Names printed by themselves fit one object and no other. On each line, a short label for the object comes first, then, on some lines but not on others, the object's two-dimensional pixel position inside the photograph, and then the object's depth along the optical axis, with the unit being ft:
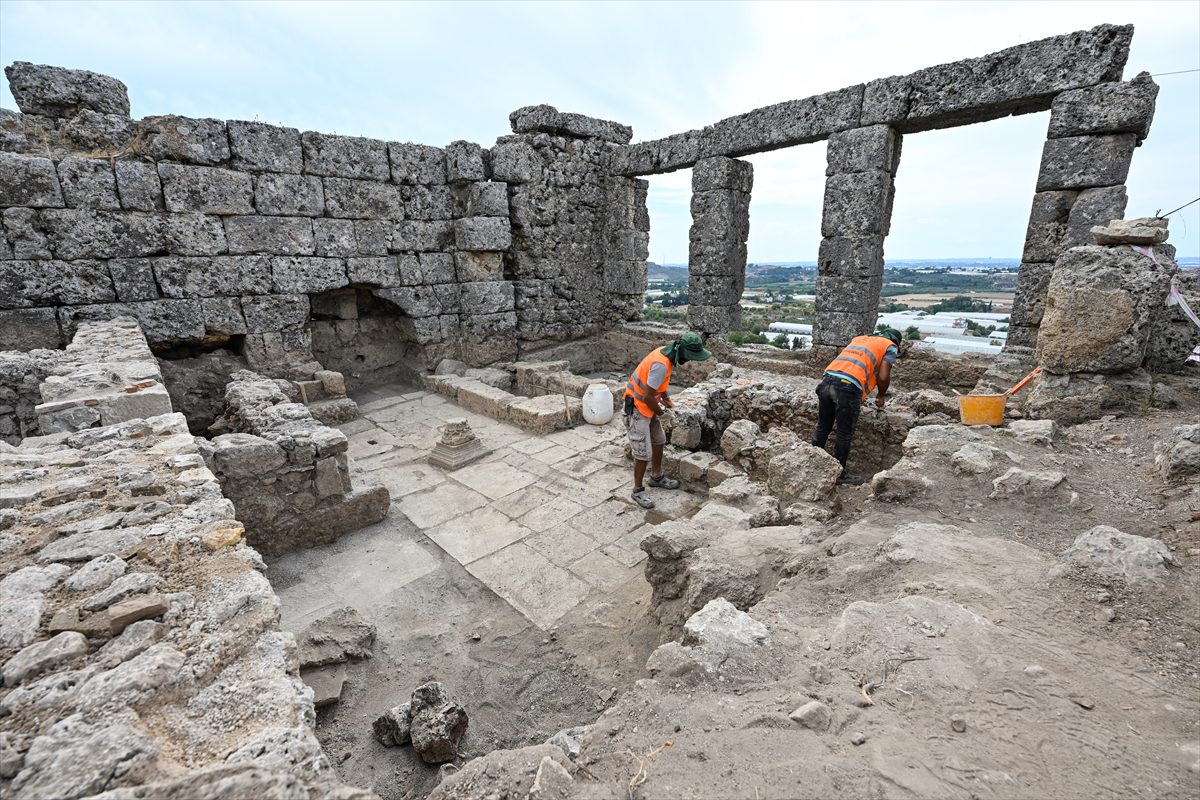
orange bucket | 14.10
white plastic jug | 22.47
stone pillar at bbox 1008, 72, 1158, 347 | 16.43
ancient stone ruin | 5.17
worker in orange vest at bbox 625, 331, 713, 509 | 15.72
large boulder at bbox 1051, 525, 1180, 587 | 6.95
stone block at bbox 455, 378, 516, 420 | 23.80
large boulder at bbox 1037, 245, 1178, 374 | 13.01
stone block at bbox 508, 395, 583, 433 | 21.88
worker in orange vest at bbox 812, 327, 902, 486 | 15.49
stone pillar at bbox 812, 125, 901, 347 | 21.47
